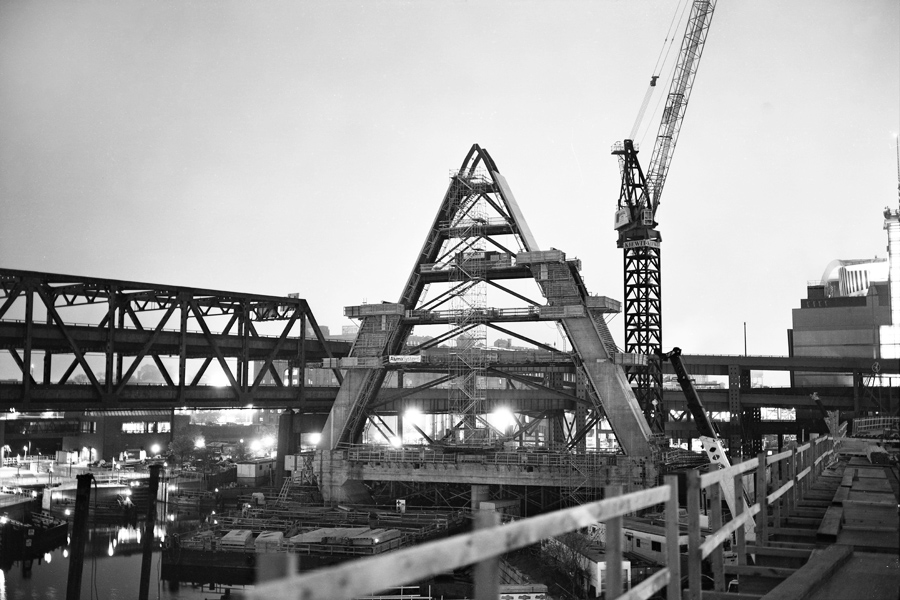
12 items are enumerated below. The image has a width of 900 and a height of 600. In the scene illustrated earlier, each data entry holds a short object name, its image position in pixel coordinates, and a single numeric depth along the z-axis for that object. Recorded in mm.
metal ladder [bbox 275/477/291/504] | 65875
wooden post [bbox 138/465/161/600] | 42094
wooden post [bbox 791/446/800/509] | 14645
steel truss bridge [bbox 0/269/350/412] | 60125
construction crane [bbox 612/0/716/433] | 80250
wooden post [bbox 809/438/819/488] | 19644
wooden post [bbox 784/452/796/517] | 15000
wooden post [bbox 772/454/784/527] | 13228
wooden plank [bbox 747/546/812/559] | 10695
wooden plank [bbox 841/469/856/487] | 19214
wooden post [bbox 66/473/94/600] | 36812
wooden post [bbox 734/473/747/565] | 10003
